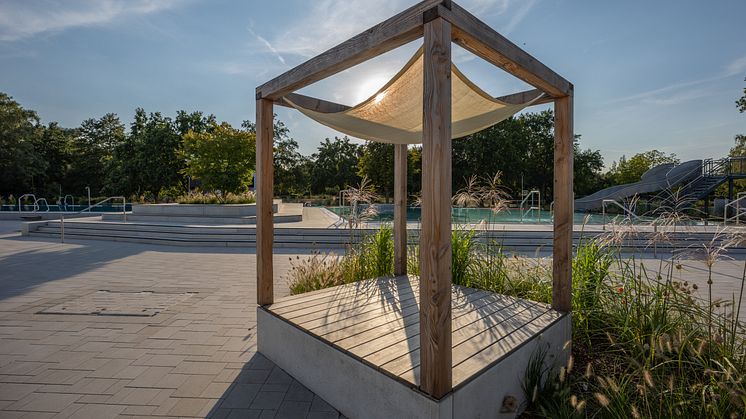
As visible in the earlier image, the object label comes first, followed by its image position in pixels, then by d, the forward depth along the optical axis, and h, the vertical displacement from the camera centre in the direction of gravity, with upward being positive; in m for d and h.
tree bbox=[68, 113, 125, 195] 27.88 +4.17
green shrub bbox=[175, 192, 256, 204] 13.46 +0.20
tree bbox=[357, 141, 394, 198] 23.19 +2.56
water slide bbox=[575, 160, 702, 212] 17.94 +0.93
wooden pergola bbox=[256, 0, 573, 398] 1.48 +0.44
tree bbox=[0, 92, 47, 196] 22.72 +3.51
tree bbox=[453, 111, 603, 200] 24.48 +3.26
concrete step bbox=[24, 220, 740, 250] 8.56 -0.86
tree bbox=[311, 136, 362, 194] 32.16 +3.47
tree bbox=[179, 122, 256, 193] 13.66 +1.84
